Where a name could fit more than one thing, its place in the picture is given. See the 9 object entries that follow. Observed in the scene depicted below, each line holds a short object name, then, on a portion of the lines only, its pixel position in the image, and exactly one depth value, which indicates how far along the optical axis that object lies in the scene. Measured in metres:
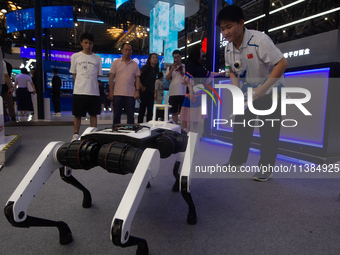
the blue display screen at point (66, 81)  9.29
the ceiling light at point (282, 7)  10.02
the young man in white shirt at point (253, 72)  1.53
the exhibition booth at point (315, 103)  2.09
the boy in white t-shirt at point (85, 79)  2.64
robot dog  0.72
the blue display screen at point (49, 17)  6.45
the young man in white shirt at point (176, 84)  3.18
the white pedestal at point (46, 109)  5.86
